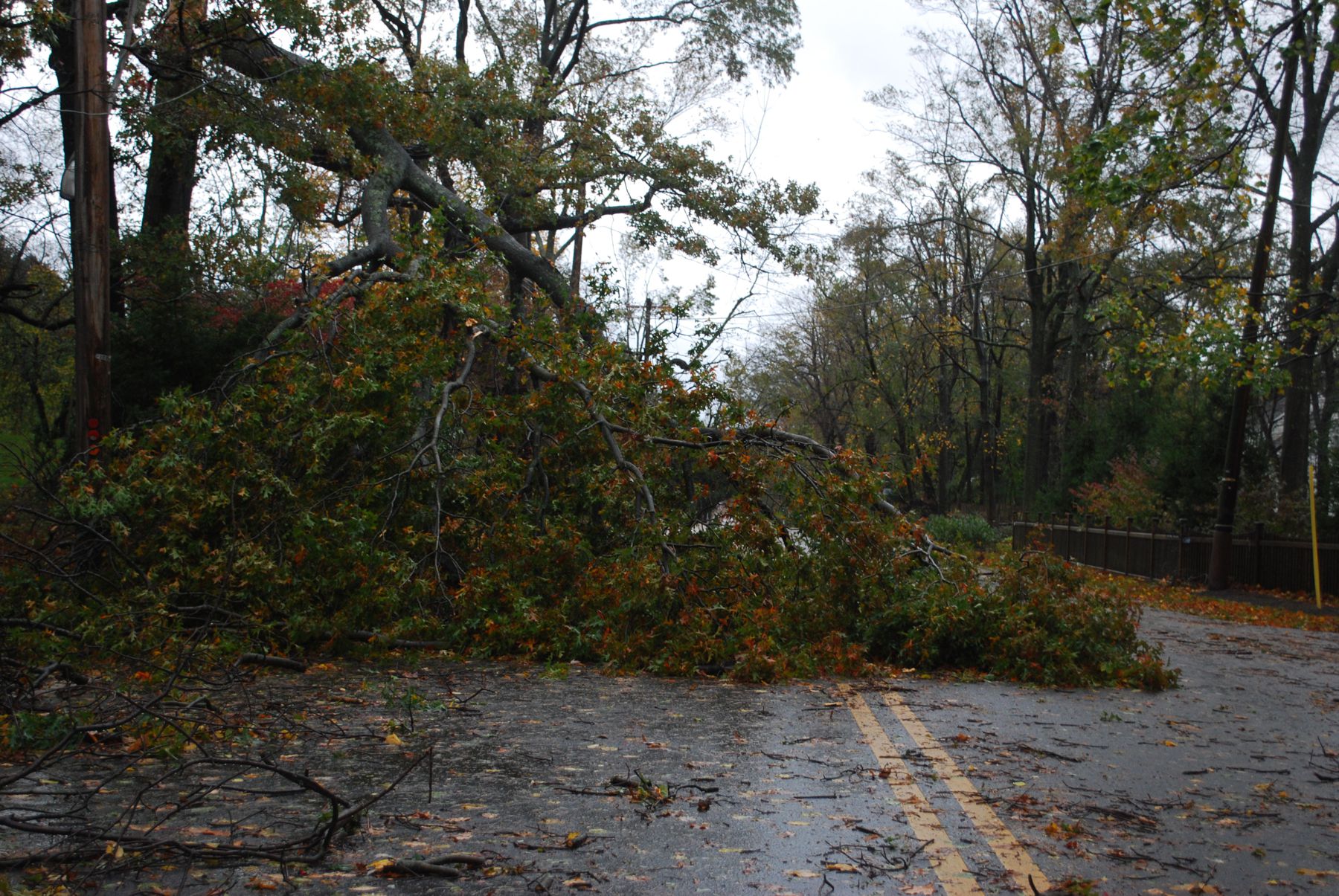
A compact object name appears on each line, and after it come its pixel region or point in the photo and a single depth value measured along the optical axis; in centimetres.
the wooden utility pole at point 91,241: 1027
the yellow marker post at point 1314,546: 1836
